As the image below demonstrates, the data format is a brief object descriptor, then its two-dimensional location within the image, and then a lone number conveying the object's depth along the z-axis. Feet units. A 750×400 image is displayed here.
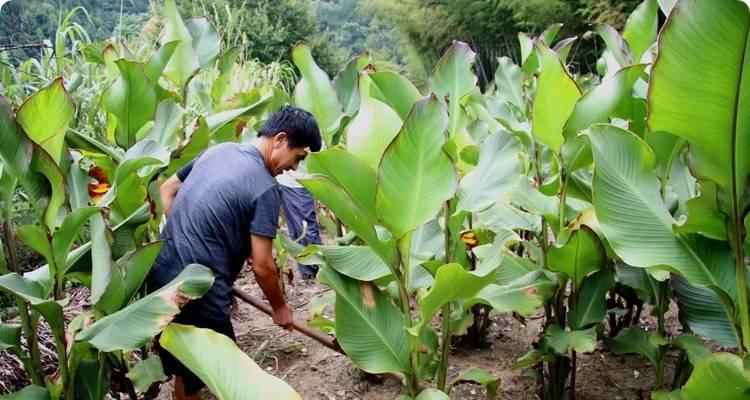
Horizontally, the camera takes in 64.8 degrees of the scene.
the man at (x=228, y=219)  6.85
